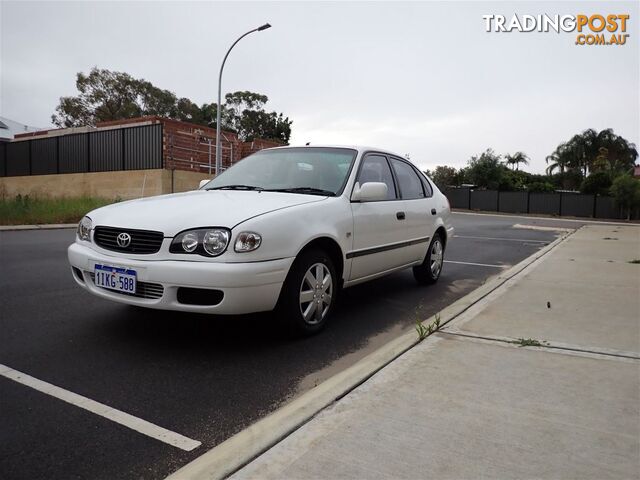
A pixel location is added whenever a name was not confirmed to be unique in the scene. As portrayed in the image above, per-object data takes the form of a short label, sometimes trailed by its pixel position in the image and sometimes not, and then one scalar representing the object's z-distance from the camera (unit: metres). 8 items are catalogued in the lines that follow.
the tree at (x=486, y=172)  49.78
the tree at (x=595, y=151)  57.16
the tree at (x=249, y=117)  56.66
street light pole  19.55
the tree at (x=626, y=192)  36.62
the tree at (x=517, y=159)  69.31
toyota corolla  3.59
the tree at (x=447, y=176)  51.43
